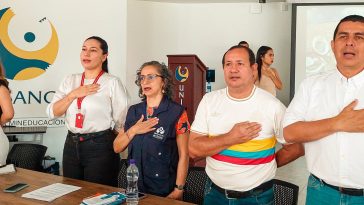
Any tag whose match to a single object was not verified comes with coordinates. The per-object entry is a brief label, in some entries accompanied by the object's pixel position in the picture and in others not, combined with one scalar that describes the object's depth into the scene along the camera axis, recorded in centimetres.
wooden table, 215
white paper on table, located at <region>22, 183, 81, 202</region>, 220
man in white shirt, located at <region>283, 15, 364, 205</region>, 187
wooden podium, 480
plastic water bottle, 225
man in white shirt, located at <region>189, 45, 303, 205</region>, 213
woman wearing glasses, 251
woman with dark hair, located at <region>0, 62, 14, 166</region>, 289
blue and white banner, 536
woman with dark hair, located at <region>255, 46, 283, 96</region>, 545
